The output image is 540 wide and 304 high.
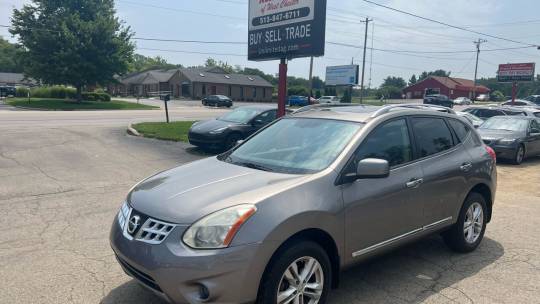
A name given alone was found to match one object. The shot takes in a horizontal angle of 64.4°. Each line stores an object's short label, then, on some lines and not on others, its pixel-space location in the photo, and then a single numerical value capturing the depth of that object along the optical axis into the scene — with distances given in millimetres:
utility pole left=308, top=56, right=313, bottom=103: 34562
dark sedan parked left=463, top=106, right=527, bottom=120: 18711
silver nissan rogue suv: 2861
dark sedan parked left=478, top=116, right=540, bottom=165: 12828
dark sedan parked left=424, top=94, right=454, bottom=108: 44625
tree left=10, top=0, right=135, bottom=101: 37812
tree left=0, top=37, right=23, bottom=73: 103938
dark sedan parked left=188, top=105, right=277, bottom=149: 11812
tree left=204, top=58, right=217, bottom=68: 124188
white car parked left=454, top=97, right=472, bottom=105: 61144
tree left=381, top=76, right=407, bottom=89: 130788
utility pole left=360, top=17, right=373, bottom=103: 53778
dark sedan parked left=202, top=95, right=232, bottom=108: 48125
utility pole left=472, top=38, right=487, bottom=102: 70438
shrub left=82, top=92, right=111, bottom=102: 45750
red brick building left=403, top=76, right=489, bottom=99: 90250
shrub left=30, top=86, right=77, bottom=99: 48000
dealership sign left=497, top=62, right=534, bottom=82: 45625
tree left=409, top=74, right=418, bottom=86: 126500
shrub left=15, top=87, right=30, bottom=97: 51012
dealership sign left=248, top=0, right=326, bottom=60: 12383
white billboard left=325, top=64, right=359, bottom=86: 59531
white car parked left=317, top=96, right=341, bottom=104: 51888
